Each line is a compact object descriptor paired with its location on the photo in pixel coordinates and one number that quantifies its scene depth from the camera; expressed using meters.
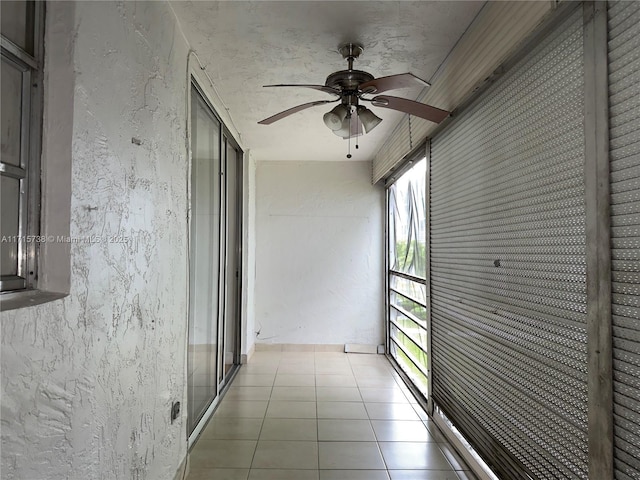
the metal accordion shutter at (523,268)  1.33
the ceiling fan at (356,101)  2.06
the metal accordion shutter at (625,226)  1.07
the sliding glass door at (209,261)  2.59
